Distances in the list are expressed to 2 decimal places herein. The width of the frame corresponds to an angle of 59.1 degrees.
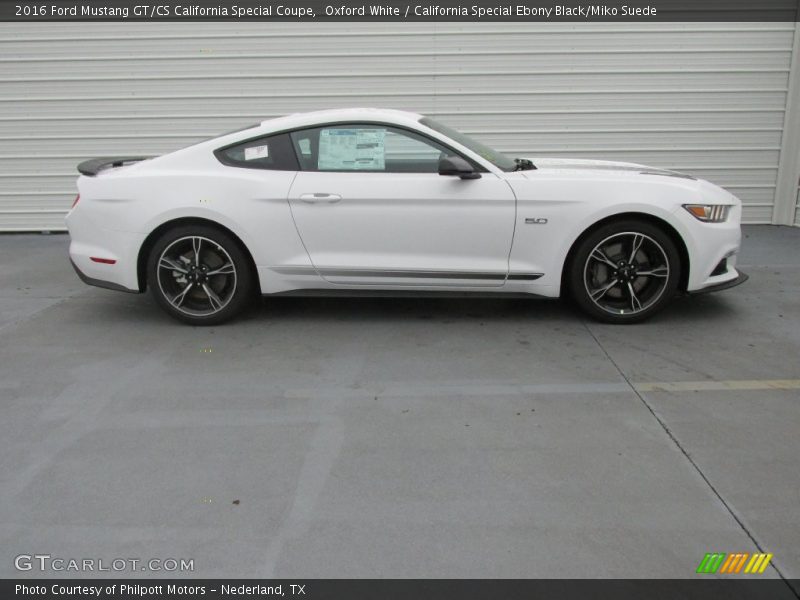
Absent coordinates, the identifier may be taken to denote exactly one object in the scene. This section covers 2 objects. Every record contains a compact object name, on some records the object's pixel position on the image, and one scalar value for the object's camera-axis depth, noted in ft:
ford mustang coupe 15.51
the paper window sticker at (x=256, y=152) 16.12
